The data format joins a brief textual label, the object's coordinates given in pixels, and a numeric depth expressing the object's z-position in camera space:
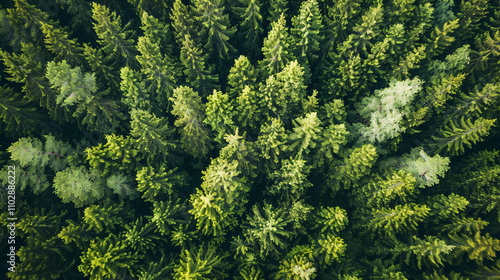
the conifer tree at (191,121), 16.03
